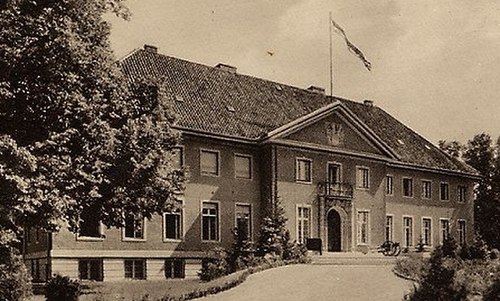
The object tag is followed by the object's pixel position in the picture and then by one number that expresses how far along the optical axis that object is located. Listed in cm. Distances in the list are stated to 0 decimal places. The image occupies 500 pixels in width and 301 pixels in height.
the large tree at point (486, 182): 5909
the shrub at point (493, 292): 1675
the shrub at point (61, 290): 2061
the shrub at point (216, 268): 2953
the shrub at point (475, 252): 3625
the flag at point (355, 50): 3462
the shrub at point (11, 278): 2044
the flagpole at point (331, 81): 4134
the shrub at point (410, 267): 2544
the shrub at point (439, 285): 1700
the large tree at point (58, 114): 1748
